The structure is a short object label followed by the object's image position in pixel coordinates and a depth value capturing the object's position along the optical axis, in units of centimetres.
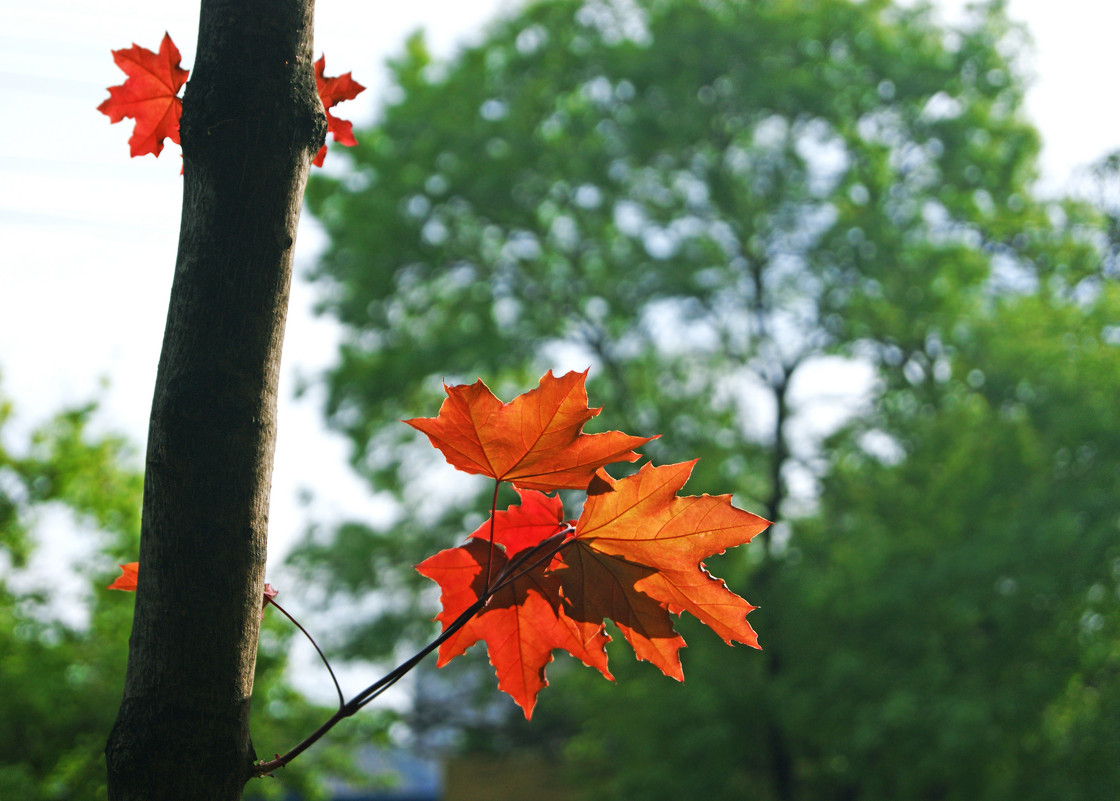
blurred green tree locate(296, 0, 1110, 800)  1219
